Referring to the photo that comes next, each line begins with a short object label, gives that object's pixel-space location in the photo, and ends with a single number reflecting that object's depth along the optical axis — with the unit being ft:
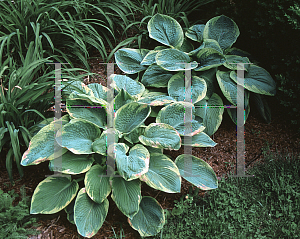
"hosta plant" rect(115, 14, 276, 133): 8.33
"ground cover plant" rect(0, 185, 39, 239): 5.79
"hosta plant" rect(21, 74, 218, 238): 6.21
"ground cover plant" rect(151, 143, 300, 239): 6.26
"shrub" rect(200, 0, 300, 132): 7.90
